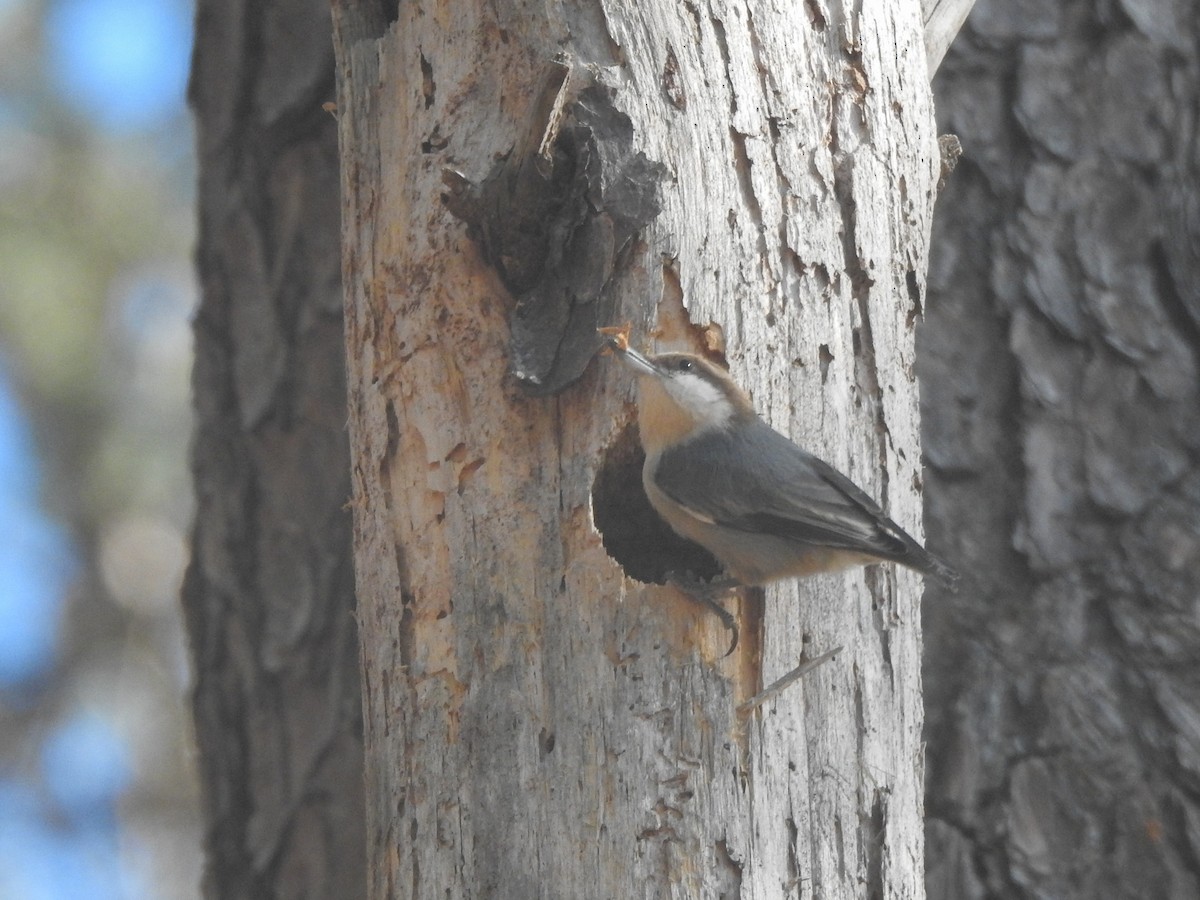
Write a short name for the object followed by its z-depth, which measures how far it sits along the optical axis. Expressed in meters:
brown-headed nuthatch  4.89
